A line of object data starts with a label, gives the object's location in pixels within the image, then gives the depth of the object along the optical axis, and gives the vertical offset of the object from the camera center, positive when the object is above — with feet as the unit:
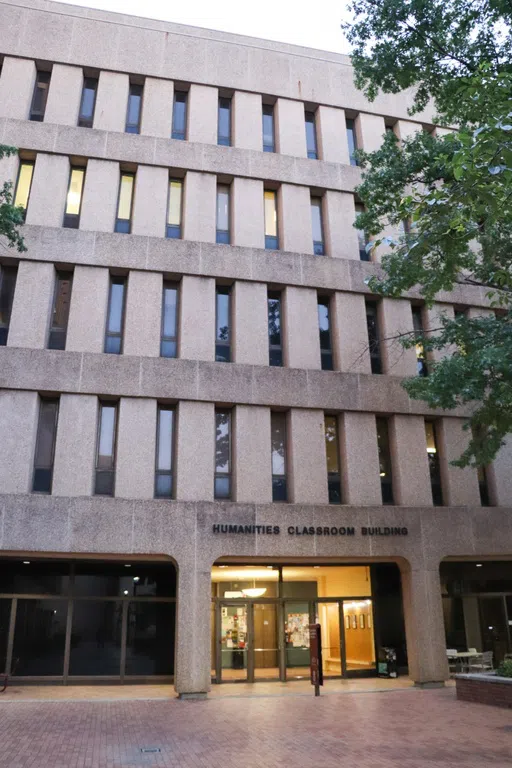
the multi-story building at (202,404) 56.59 +19.08
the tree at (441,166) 44.70 +33.37
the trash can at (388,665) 61.77 -5.05
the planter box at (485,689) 42.83 -5.37
